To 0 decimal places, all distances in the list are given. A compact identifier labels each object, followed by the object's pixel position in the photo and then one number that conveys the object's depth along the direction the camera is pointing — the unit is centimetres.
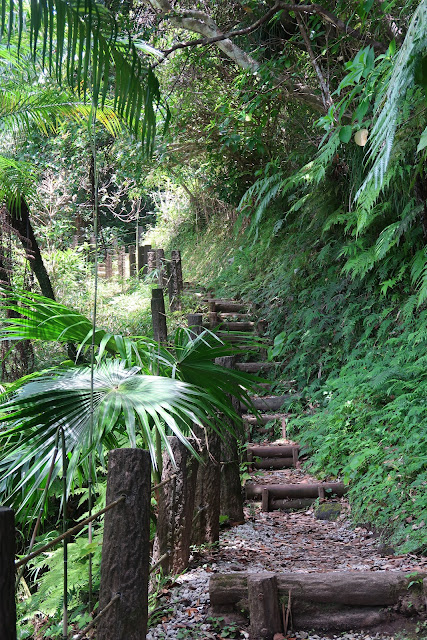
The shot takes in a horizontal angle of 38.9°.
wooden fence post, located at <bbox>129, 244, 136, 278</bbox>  1624
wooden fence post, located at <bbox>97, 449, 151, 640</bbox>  228
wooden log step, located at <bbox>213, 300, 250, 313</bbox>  1047
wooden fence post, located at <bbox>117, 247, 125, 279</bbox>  1614
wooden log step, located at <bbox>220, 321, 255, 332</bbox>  957
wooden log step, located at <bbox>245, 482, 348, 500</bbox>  562
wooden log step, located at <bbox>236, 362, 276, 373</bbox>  857
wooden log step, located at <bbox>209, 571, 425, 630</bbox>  309
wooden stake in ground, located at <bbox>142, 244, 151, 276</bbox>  1505
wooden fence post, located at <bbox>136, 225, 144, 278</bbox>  1424
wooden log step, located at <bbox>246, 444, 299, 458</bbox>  673
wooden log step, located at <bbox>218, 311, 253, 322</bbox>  1009
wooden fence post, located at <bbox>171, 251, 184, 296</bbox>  1130
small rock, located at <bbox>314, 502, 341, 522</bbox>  526
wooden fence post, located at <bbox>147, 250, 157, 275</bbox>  1305
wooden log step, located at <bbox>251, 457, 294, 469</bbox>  667
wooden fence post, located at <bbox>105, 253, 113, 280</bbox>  1571
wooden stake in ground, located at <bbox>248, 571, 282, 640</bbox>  302
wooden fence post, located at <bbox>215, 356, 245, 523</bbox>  500
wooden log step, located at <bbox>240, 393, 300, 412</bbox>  771
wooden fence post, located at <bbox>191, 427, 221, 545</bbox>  423
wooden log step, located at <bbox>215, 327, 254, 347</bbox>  855
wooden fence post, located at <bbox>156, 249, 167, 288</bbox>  1163
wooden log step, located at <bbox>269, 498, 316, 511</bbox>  566
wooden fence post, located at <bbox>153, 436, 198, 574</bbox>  356
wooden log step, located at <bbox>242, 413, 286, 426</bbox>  743
